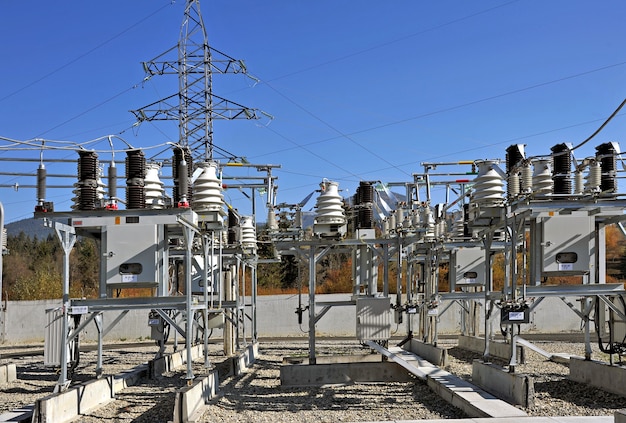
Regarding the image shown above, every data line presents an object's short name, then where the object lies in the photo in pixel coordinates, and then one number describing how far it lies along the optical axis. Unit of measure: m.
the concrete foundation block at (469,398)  10.63
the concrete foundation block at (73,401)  10.70
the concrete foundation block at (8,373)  16.45
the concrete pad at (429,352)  18.69
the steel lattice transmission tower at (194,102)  33.12
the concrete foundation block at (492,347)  18.55
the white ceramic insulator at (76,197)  12.51
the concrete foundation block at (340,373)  15.37
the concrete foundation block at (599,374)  12.84
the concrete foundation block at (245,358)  17.83
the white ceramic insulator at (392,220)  20.23
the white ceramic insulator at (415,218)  19.43
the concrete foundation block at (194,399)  10.88
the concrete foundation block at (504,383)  11.41
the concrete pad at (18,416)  10.76
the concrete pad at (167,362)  16.69
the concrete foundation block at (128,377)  14.49
